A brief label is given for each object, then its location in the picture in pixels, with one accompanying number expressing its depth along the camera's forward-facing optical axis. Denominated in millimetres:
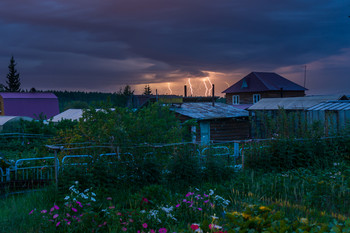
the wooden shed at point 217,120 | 25469
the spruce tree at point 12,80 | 65750
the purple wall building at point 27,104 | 36500
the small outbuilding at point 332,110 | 19688
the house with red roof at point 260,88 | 41188
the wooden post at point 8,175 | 7941
